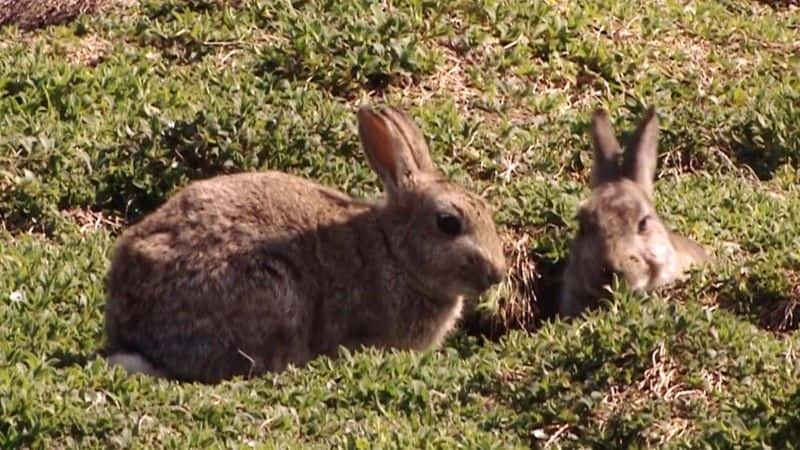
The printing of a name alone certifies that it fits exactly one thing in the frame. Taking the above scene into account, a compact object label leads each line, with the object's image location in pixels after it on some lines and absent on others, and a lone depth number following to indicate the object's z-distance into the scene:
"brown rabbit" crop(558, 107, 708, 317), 18.37
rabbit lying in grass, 16.37
